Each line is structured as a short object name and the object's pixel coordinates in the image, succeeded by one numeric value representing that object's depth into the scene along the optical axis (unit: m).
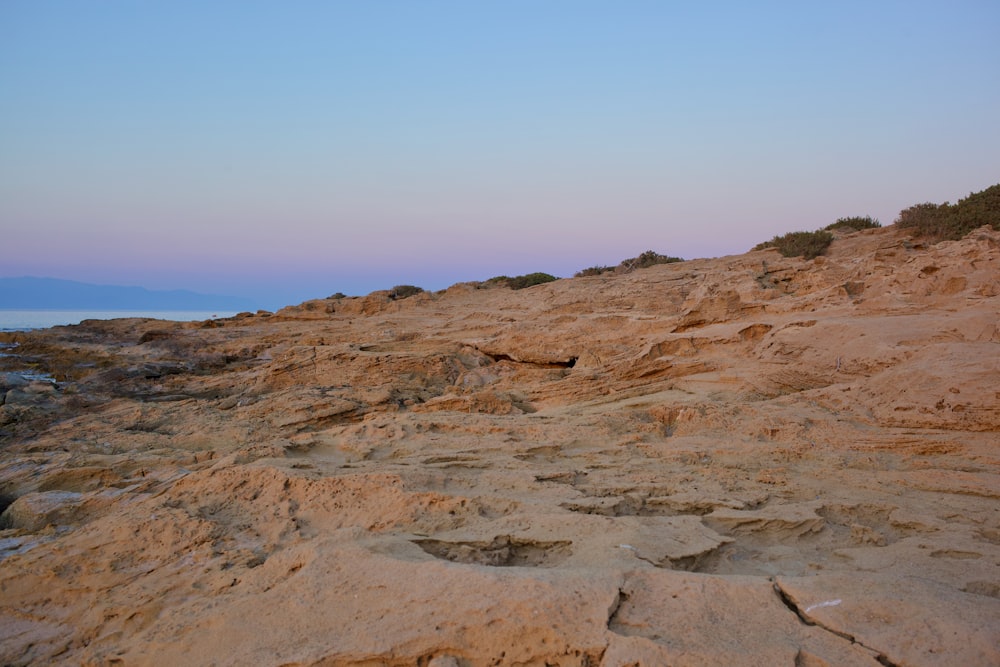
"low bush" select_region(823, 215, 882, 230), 17.30
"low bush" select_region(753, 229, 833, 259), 14.62
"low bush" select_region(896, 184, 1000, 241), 12.49
